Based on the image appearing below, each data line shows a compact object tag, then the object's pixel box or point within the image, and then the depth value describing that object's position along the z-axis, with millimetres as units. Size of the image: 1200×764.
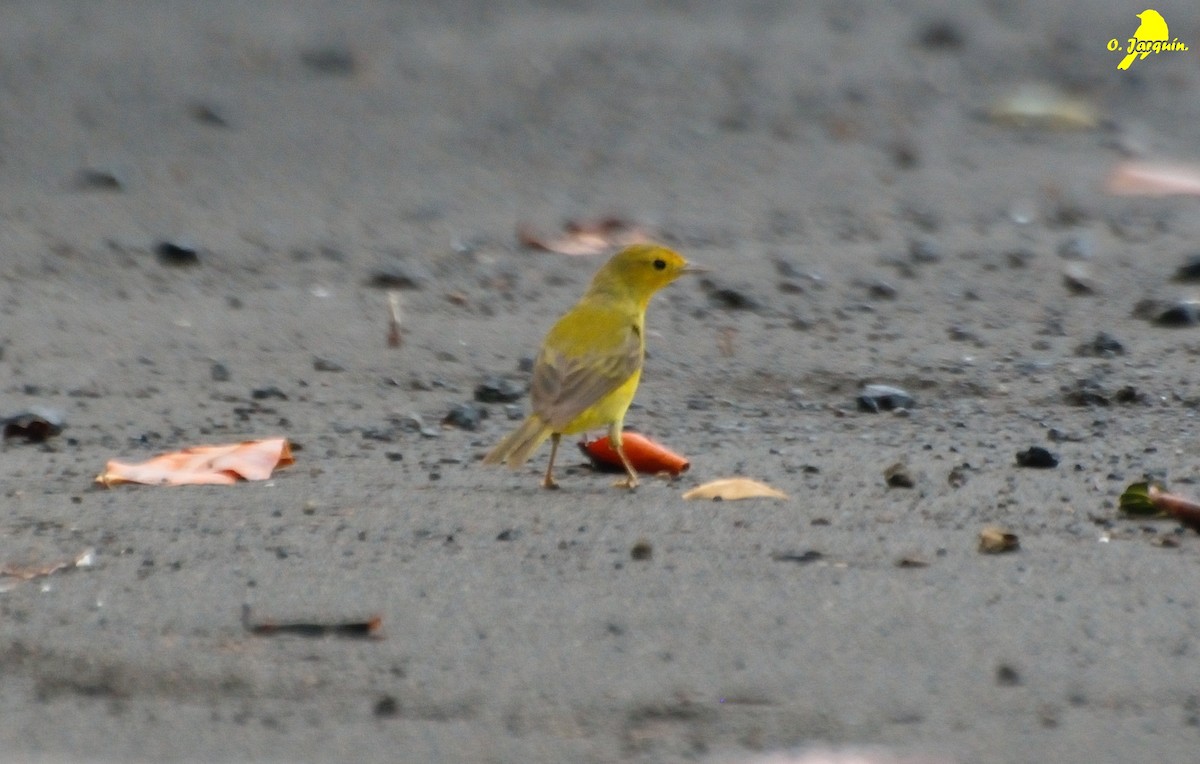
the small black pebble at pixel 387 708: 8187
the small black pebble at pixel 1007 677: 8437
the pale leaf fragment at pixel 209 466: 12039
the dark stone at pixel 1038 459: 12289
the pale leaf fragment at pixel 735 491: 11531
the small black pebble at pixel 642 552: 10273
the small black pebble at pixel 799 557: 10164
